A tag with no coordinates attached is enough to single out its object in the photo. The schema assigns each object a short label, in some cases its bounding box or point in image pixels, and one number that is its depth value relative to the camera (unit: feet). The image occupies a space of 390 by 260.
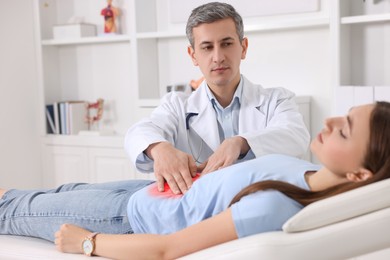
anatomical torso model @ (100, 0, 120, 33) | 12.17
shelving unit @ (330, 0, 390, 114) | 9.52
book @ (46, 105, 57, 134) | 12.92
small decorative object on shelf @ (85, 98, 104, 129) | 12.68
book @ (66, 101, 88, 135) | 12.53
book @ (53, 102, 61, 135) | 12.81
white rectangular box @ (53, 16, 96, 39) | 12.47
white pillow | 4.12
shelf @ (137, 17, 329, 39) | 9.98
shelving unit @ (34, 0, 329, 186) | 11.74
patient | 4.35
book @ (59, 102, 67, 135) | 12.66
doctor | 6.31
